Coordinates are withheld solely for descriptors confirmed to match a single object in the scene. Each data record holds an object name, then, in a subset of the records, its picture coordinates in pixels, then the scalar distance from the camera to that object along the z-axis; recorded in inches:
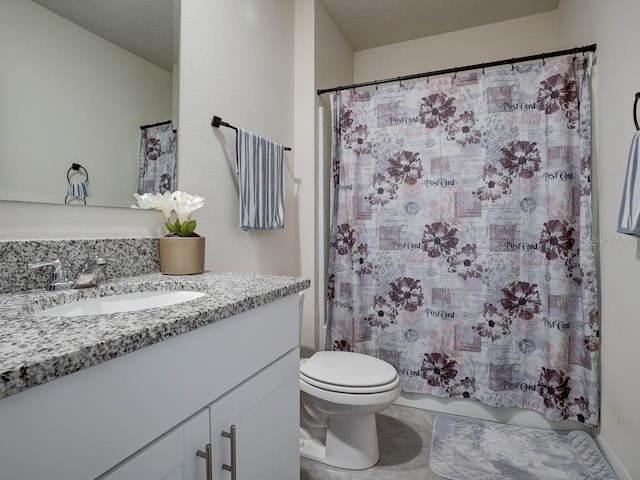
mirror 34.8
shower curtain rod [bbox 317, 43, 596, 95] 65.4
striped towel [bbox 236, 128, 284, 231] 62.2
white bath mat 57.5
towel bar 58.5
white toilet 55.4
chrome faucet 35.4
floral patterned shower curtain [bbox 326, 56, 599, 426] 67.8
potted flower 46.3
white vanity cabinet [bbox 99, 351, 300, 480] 23.9
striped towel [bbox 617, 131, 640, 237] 46.2
